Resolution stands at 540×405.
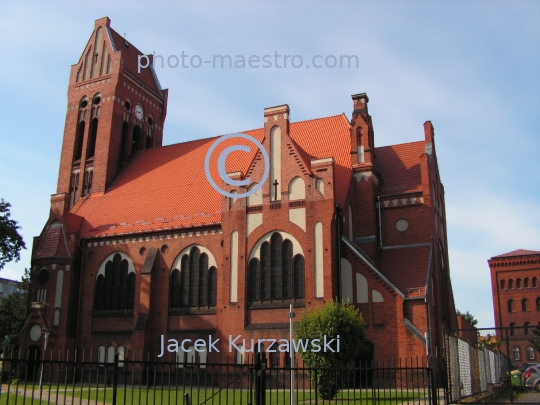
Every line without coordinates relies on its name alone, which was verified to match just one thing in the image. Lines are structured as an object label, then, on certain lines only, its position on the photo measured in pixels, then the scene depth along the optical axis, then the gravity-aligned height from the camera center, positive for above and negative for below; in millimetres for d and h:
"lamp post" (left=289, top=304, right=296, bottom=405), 19441 +317
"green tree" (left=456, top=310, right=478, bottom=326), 76062 +4633
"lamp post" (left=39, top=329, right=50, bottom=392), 33312 +737
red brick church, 28562 +5816
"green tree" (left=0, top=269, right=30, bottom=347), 54562 +3391
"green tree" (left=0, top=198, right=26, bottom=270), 35656 +6764
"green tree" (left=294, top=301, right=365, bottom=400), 23344 +787
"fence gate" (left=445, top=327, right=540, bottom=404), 15836 -830
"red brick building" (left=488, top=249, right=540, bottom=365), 69875 +7369
